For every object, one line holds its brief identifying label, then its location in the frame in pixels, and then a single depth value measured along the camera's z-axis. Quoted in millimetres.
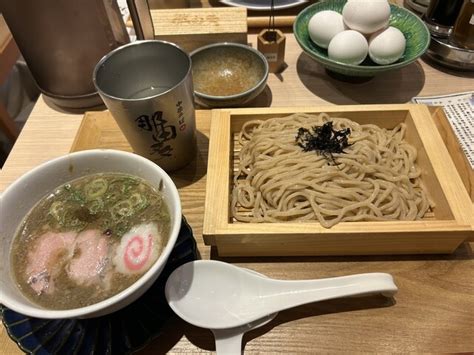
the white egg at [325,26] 462
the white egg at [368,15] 436
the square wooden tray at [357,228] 278
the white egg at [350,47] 434
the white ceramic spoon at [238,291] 258
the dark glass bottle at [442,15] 495
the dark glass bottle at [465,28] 441
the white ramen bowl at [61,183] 206
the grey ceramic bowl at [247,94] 423
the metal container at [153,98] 310
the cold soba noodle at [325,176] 321
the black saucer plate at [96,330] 244
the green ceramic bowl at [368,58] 427
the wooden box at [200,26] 493
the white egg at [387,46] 428
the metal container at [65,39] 364
